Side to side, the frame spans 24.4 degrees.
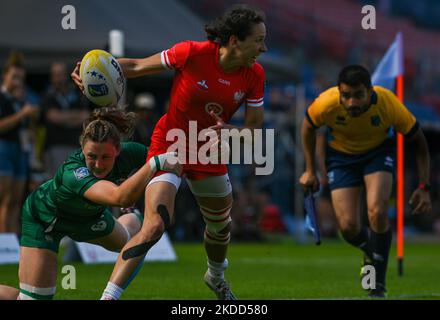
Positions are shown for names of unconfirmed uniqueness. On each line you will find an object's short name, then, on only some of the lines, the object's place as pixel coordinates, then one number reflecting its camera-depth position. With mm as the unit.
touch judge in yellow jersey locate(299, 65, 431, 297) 8953
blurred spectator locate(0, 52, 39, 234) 12852
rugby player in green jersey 6492
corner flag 11547
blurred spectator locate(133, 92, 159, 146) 14352
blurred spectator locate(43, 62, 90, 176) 13883
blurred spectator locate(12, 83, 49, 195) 13875
